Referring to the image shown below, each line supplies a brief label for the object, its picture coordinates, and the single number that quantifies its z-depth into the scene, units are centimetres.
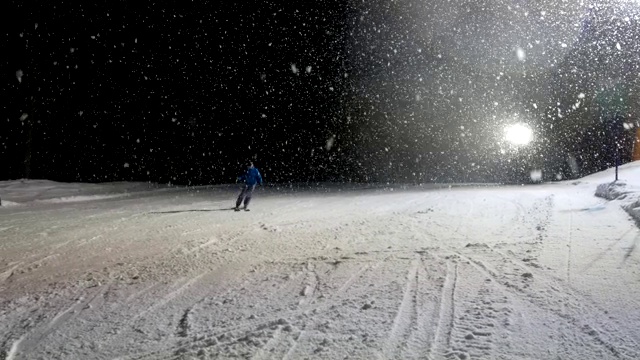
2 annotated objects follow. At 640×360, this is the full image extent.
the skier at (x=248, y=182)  1368
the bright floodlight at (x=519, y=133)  2852
